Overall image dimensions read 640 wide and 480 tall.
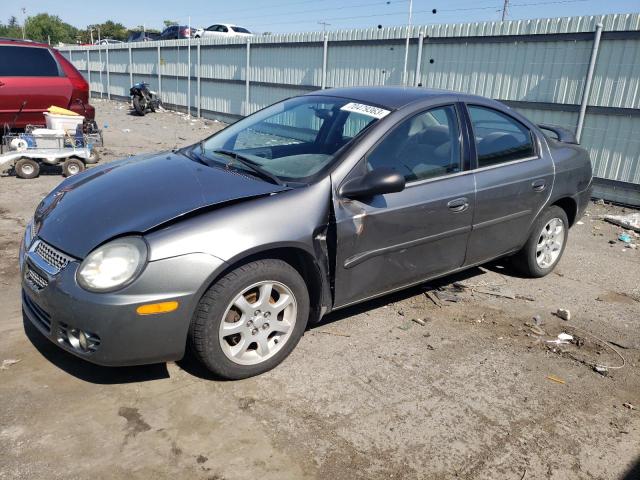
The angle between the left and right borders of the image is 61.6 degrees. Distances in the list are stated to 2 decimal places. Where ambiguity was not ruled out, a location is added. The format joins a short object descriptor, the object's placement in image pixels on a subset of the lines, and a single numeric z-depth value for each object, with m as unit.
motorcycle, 17.61
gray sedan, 2.68
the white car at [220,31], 26.17
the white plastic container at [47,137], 7.78
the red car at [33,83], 8.41
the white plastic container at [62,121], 7.95
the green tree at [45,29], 74.69
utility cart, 7.77
